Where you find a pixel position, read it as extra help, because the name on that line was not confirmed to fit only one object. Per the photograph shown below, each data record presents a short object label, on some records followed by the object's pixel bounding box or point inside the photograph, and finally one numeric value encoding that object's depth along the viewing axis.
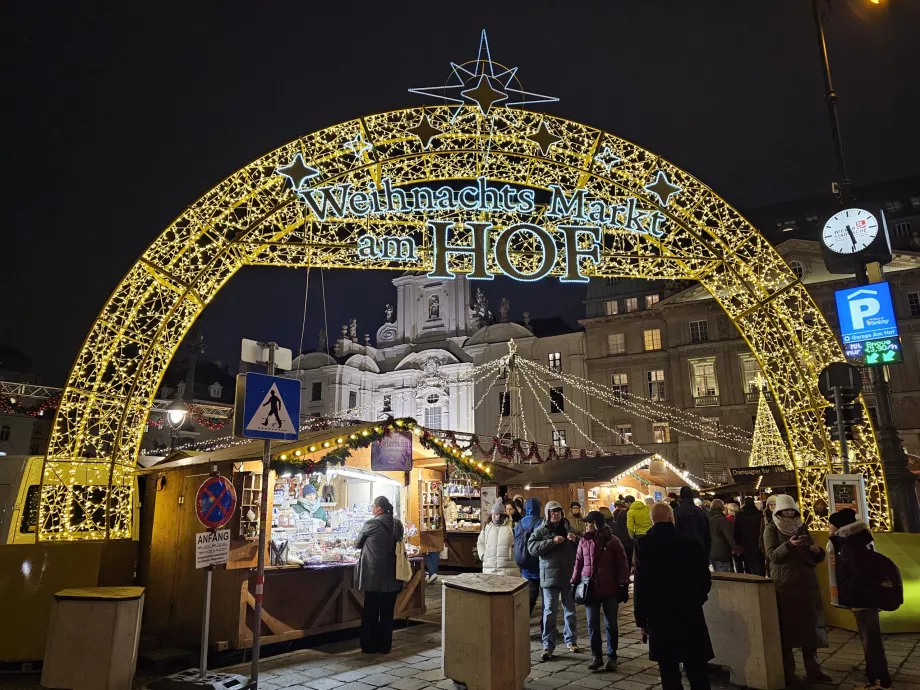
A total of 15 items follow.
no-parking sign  6.22
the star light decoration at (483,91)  10.90
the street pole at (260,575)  5.90
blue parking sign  9.98
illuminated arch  9.28
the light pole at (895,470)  9.75
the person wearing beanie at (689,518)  9.47
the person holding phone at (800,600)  6.36
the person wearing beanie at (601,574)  7.11
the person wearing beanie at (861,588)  5.97
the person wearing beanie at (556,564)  7.87
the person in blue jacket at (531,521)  9.02
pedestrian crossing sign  6.21
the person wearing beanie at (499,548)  8.59
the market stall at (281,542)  8.22
